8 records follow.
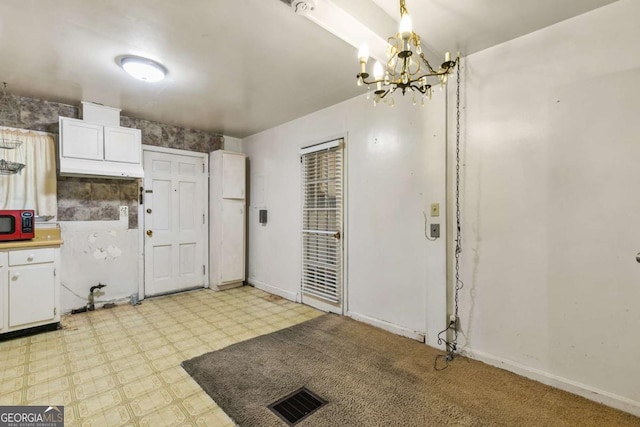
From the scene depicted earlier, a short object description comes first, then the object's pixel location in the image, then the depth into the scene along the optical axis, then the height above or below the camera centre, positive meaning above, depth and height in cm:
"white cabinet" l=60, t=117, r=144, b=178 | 327 +72
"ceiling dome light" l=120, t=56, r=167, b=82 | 244 +123
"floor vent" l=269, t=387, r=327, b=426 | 179 -126
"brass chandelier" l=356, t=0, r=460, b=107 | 132 +77
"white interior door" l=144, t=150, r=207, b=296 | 424 -18
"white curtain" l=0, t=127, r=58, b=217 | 316 +38
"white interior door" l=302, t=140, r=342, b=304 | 352 -13
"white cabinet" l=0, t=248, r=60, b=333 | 279 -78
